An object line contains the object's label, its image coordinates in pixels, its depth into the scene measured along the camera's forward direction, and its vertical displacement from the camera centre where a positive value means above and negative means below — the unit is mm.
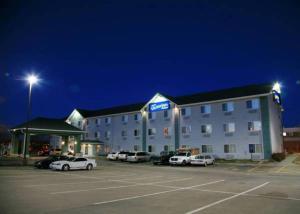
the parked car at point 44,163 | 27250 -1587
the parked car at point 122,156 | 42781 -1412
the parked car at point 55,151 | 50244 -846
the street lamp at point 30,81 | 28062 +6736
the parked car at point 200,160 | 33388 -1599
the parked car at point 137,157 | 40662 -1486
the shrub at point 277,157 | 35094 -1302
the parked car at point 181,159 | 34125 -1502
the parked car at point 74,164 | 24984 -1582
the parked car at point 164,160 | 36250 -1727
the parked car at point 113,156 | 44303 -1465
